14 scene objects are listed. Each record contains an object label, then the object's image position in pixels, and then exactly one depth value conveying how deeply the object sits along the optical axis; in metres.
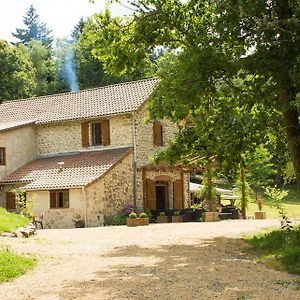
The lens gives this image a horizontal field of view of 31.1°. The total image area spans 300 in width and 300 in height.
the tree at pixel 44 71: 54.88
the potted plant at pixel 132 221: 23.27
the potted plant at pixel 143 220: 23.42
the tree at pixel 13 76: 45.62
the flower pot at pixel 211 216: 24.81
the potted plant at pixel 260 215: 27.62
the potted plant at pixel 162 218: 26.76
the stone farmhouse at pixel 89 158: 27.03
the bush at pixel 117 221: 26.83
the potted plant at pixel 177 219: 26.34
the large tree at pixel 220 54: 12.68
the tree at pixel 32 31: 79.31
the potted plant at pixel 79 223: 26.27
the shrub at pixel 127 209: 27.97
